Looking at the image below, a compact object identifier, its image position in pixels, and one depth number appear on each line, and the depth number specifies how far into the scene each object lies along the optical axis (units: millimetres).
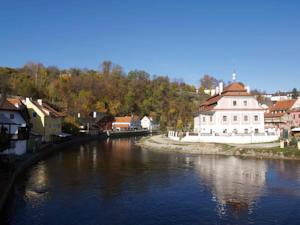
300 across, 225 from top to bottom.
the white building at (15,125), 44584
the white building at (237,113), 66000
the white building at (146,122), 151625
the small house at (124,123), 137300
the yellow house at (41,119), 66938
